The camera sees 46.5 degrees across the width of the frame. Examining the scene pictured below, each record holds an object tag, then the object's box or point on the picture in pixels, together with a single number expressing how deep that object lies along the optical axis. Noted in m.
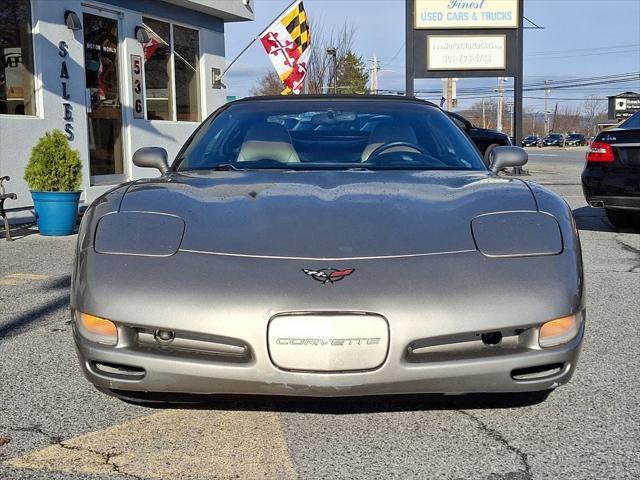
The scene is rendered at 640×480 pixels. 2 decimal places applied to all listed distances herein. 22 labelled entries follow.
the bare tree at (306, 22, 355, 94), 28.48
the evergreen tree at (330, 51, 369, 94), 43.66
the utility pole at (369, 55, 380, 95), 59.12
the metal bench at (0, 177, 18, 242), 7.80
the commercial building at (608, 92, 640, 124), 40.19
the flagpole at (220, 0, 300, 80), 13.84
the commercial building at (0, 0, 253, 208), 10.00
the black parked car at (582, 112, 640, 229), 7.69
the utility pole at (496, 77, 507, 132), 71.66
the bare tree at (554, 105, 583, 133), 126.19
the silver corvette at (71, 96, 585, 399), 2.28
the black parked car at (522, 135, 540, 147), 84.78
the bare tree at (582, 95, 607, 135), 114.57
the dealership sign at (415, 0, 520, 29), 16.28
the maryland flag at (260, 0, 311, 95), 13.98
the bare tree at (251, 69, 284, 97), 41.09
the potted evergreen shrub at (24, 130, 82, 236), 8.02
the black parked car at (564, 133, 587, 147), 84.12
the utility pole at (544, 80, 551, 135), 108.31
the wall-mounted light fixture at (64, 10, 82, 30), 10.69
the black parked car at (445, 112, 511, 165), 15.65
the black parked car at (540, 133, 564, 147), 83.86
